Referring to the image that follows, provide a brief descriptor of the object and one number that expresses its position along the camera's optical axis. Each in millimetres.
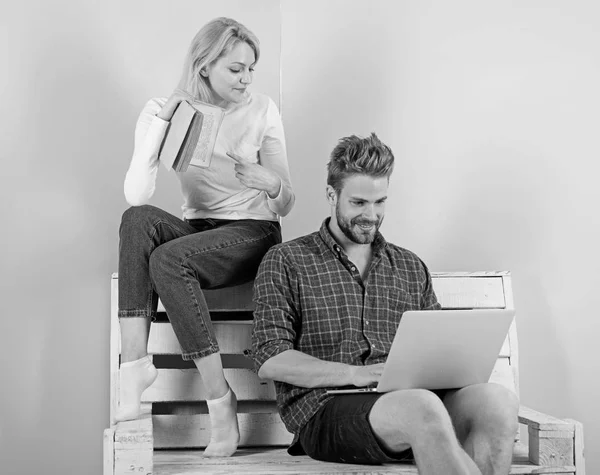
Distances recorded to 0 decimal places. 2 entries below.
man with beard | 3821
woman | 4036
